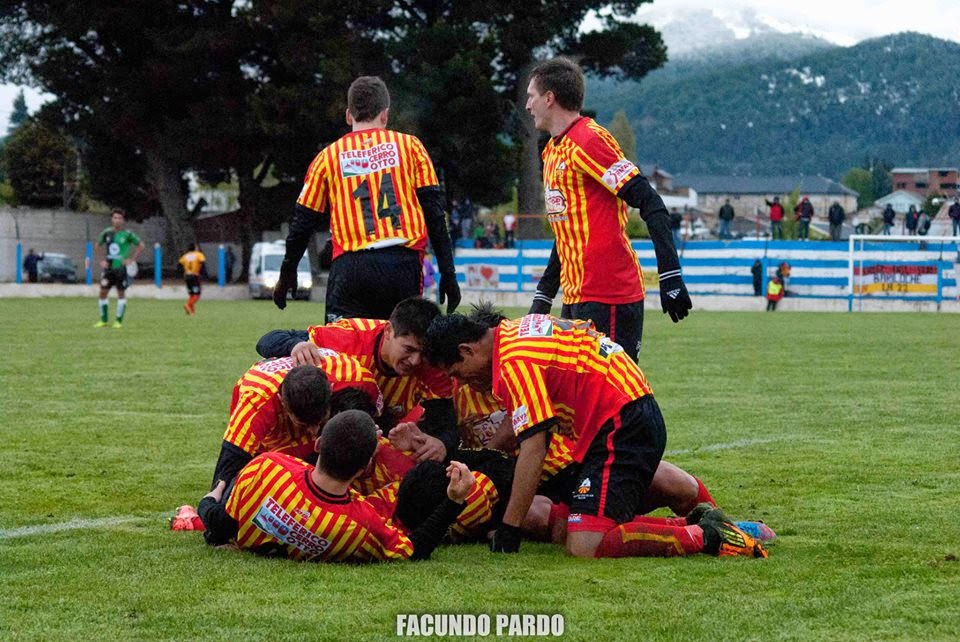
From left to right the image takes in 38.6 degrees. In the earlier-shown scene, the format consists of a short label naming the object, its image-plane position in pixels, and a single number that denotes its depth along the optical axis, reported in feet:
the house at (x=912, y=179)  597.73
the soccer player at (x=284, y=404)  18.97
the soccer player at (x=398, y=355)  20.45
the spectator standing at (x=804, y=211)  147.74
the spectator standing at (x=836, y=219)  147.84
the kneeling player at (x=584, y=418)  18.86
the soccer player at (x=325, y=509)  17.49
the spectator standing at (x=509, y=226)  161.58
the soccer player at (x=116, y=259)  82.53
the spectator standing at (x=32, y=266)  174.91
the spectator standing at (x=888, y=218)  157.07
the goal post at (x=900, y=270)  123.75
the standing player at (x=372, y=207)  25.53
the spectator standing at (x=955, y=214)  140.27
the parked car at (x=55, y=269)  176.24
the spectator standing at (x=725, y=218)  157.69
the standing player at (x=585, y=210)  23.32
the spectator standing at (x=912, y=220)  149.18
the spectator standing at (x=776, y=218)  156.76
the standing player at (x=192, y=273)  105.50
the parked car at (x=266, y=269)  156.04
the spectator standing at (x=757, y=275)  134.10
